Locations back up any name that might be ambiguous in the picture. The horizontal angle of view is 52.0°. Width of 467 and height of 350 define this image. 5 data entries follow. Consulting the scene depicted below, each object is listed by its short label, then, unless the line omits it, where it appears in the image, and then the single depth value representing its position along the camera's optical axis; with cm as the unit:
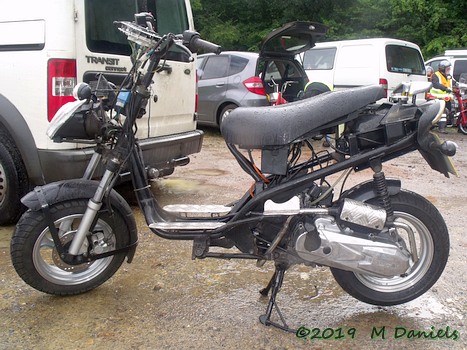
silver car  700
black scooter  265
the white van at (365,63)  957
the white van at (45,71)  361
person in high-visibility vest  1058
